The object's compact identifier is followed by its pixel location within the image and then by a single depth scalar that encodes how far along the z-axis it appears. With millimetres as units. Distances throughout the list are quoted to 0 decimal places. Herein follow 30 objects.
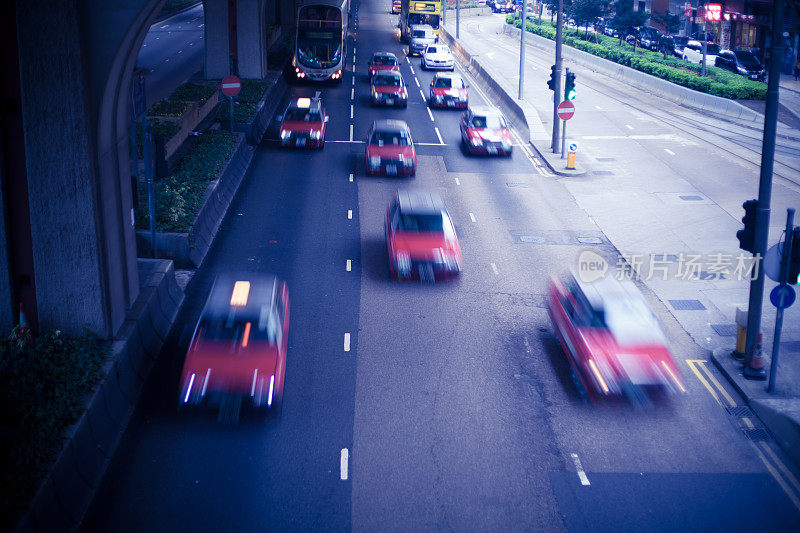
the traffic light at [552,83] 31800
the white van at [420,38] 58156
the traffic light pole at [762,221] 14109
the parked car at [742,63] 51938
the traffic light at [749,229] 14602
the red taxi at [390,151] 27922
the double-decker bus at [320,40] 42375
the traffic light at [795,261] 13523
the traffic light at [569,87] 30469
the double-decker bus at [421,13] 63625
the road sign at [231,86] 28031
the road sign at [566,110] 30219
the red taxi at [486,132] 31344
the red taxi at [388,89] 39469
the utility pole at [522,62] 41134
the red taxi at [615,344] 13492
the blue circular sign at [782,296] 13750
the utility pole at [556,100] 31517
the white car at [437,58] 51688
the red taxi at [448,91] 40000
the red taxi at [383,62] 46344
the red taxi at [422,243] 18938
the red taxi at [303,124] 30781
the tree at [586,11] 66838
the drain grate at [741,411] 13836
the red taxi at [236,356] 12656
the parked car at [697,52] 56378
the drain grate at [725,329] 16859
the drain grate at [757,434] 13148
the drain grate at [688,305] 18172
